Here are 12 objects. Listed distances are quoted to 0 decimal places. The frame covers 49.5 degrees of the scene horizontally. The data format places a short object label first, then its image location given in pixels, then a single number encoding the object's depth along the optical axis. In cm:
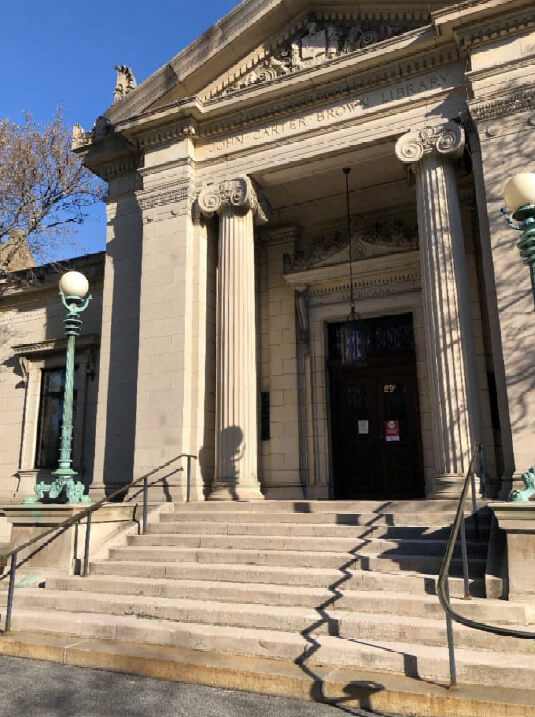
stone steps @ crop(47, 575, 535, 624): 544
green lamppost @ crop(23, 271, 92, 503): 902
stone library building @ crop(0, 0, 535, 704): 905
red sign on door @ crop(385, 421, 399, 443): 1236
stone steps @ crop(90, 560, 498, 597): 609
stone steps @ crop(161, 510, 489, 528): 759
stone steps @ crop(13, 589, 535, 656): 515
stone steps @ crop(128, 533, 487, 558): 688
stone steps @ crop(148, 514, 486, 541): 729
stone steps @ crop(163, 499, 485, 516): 800
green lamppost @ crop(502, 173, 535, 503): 626
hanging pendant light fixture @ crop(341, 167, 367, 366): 1141
